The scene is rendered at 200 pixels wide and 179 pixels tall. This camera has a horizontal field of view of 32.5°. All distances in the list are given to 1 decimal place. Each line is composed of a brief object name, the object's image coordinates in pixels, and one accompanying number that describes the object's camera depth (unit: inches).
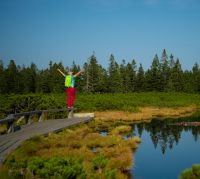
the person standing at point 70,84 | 914.9
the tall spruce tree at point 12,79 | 3757.4
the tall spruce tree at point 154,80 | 3747.5
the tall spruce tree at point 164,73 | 3823.8
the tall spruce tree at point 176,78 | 3880.4
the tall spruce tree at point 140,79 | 3934.1
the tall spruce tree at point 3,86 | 3715.6
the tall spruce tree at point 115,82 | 4037.9
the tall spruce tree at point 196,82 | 3991.1
